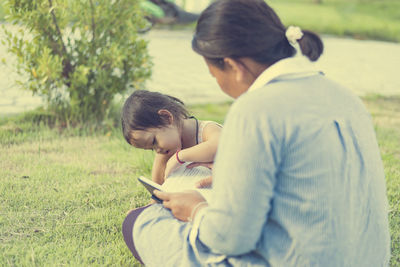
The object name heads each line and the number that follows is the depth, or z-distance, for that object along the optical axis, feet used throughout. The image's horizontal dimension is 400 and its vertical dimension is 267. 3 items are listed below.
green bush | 12.74
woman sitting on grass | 4.91
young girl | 8.04
